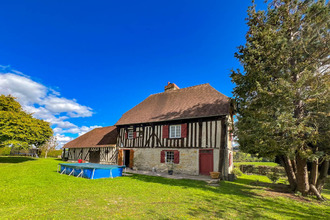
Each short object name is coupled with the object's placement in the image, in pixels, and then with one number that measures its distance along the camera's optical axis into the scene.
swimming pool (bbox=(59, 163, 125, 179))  11.02
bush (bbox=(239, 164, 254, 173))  20.23
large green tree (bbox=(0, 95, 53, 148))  17.65
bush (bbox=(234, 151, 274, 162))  42.56
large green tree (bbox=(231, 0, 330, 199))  8.16
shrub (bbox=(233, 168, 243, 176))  16.26
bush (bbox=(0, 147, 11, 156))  36.43
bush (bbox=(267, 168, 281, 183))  11.58
